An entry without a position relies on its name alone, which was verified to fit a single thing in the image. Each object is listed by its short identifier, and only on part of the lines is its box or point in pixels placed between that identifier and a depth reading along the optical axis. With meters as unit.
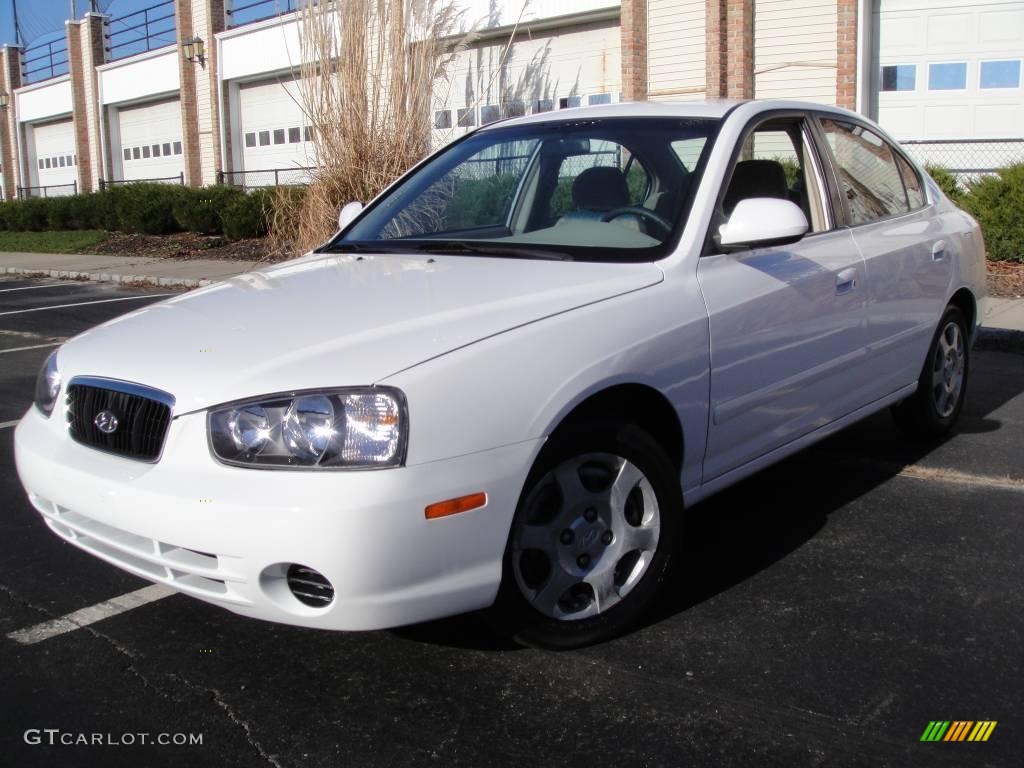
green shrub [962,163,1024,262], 10.88
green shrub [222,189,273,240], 18.25
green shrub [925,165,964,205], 11.81
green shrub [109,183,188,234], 20.95
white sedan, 2.71
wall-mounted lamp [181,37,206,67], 26.28
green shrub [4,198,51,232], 26.98
